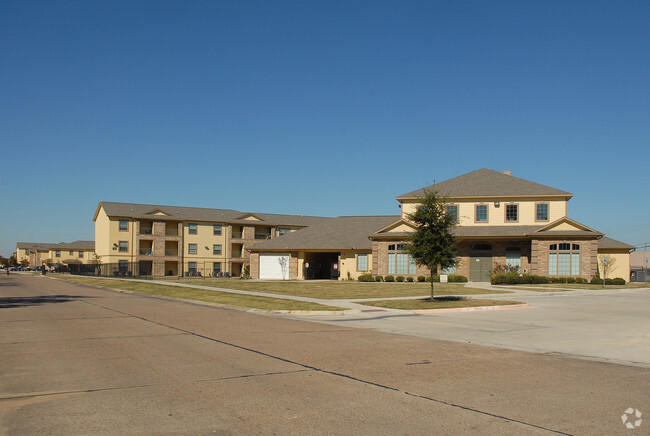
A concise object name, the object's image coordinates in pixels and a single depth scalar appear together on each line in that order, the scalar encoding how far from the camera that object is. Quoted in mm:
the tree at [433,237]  25859
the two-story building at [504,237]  42125
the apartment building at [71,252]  109125
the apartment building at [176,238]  70250
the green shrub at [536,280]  39938
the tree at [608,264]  44281
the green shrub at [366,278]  46781
